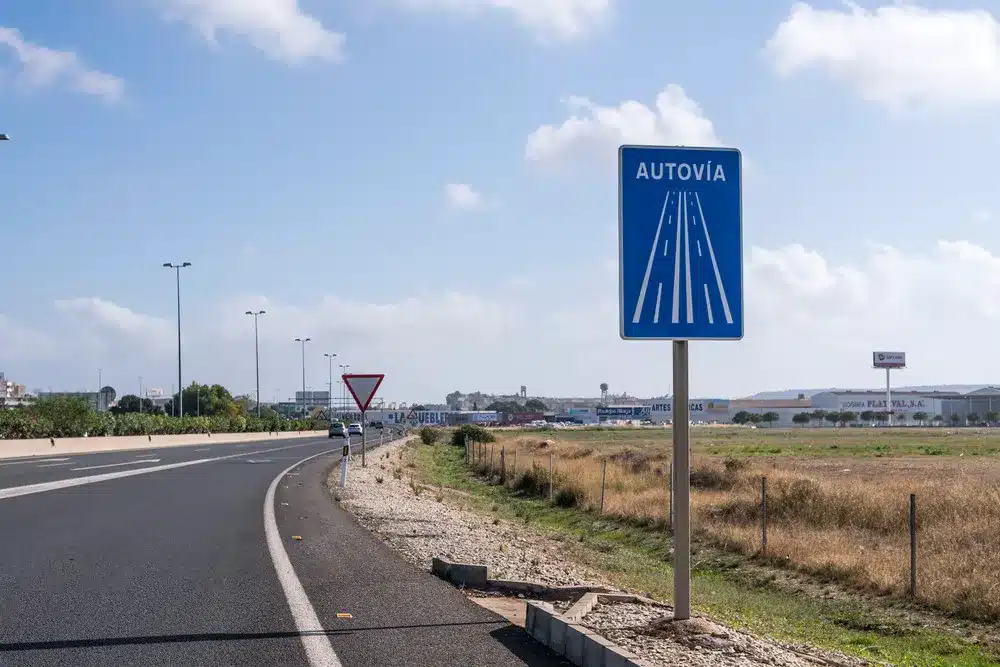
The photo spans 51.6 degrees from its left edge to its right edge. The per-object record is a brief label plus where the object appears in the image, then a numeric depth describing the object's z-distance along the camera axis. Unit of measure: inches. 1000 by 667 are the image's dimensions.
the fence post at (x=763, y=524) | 728.3
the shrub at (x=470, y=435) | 3179.1
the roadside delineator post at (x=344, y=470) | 1039.6
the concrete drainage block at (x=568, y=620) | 269.3
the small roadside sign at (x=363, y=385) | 1182.3
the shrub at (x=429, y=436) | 3294.3
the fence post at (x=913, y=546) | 543.2
